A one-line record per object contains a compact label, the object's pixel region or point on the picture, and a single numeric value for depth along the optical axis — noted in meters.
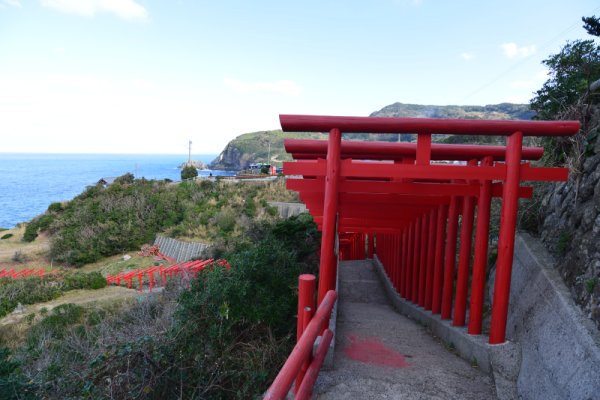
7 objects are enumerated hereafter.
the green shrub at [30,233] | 25.31
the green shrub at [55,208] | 28.44
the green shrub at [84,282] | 14.95
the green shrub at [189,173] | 37.56
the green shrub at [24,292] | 12.82
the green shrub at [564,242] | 4.49
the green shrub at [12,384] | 4.29
